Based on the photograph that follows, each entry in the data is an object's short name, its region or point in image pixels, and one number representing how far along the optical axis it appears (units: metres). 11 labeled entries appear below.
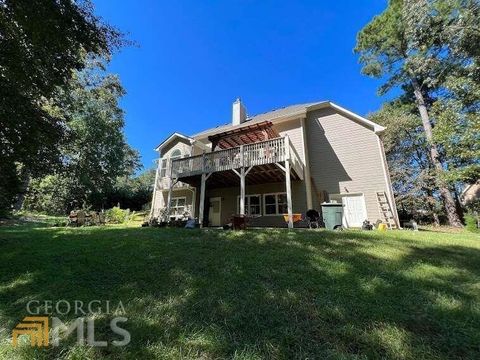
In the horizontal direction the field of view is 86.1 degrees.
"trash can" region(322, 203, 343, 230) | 10.53
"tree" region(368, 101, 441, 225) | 18.23
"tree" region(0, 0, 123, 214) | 5.64
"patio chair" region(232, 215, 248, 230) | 10.02
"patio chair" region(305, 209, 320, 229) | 11.16
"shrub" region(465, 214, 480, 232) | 13.49
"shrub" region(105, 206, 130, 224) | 18.29
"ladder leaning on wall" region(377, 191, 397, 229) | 11.91
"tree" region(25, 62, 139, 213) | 23.53
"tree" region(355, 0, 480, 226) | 10.04
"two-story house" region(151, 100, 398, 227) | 12.24
